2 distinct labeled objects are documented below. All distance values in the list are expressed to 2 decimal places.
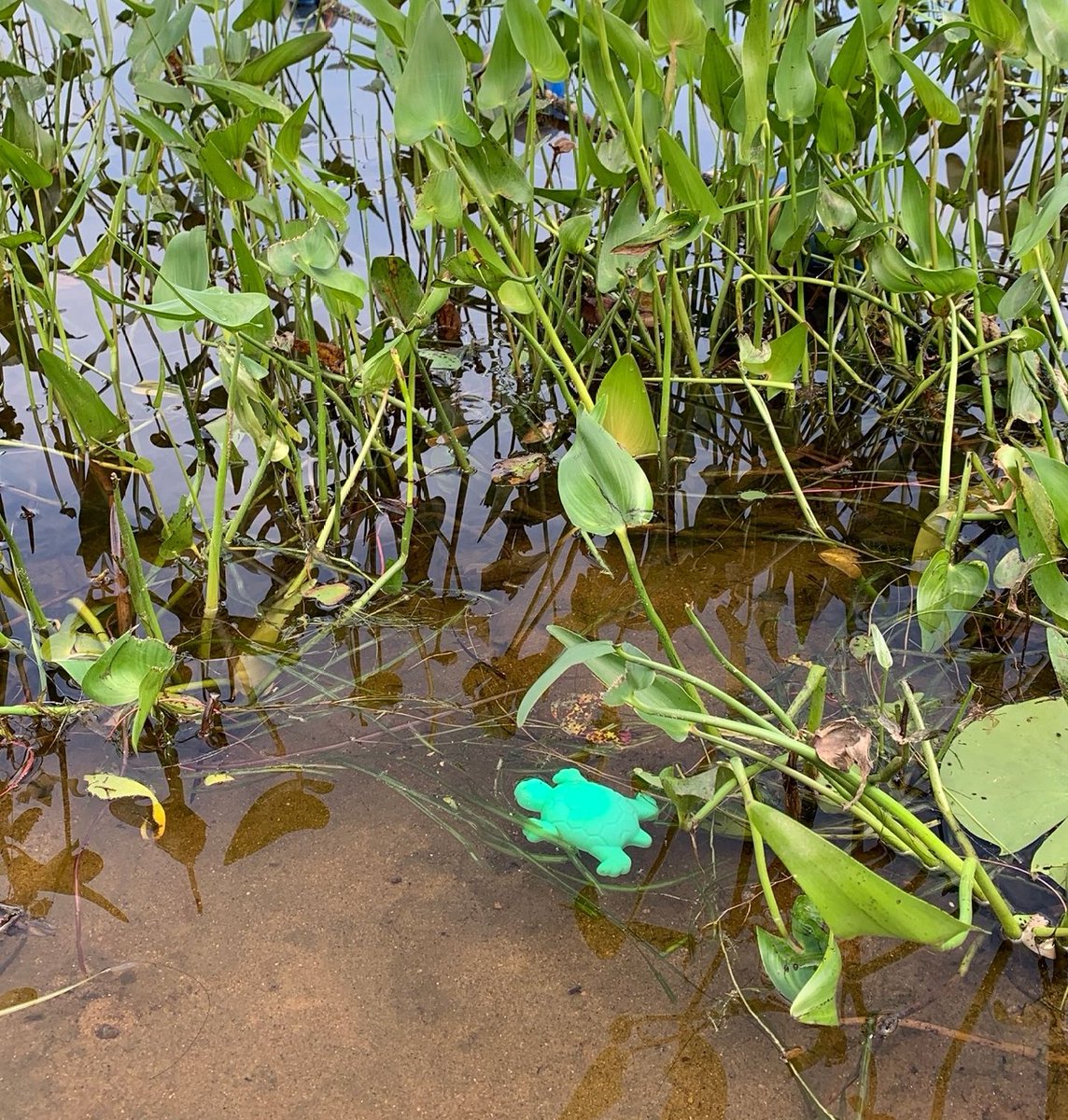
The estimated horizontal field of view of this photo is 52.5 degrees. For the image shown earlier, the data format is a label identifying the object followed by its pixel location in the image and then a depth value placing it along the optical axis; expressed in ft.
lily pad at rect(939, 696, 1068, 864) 3.26
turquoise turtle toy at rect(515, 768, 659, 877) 3.25
